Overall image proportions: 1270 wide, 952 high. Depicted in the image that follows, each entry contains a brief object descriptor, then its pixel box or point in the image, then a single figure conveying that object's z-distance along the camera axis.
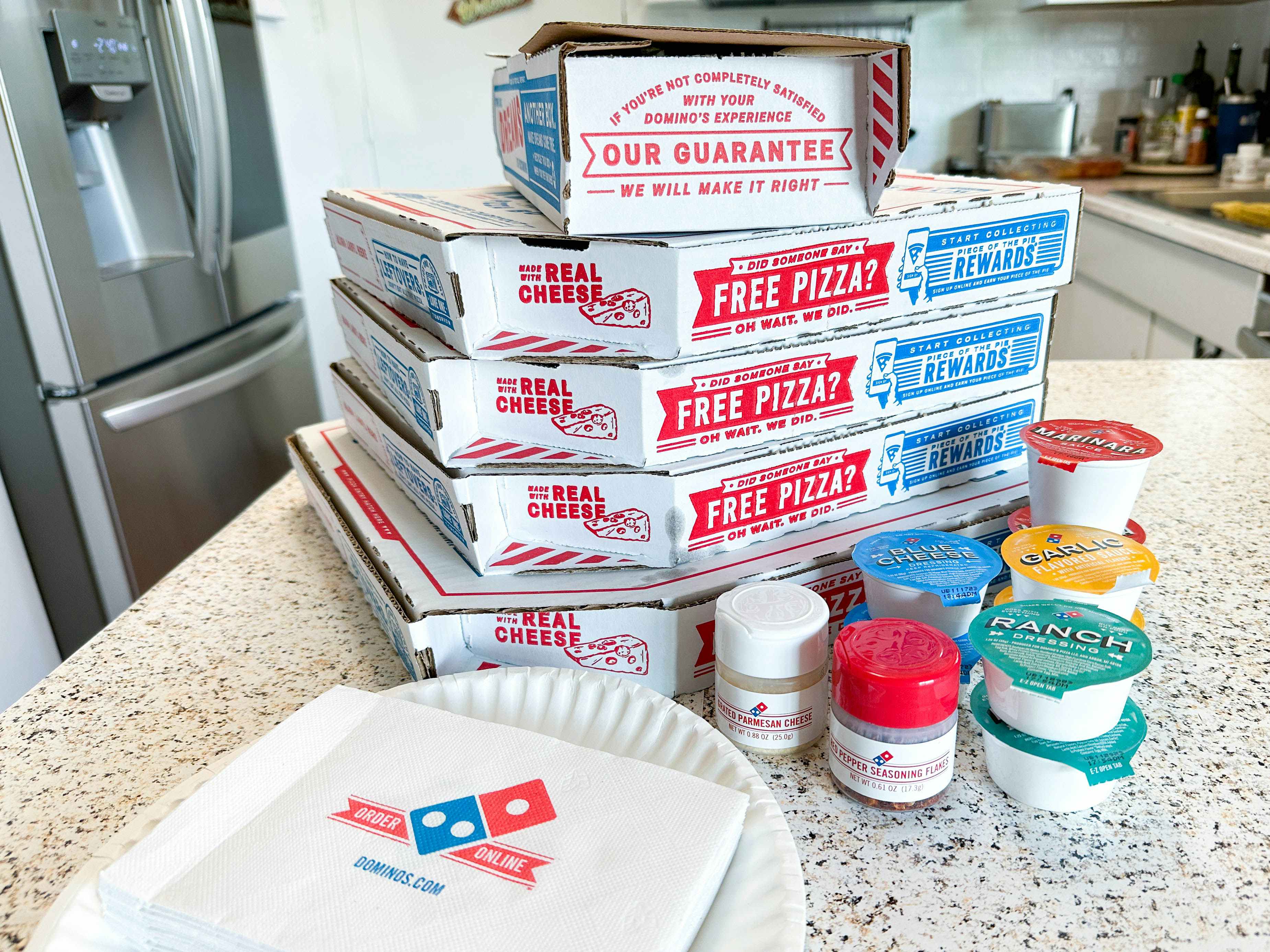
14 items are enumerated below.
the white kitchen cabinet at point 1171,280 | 1.93
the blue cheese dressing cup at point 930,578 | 0.56
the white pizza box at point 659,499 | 0.62
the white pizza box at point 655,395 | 0.60
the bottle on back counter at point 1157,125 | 2.98
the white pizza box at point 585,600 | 0.59
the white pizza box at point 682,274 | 0.57
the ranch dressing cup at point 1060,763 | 0.48
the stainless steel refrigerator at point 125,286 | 1.40
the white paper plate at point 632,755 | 0.40
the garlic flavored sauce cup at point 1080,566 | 0.54
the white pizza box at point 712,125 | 0.54
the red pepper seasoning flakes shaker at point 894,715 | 0.47
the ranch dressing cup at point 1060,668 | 0.46
